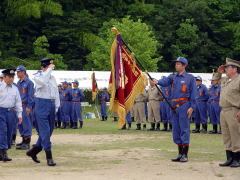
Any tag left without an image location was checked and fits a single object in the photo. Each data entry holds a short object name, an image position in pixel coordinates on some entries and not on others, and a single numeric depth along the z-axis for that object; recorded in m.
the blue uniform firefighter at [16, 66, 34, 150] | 16.69
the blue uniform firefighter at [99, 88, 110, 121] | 34.98
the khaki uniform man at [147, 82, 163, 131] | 25.39
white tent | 39.78
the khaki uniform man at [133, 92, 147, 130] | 26.09
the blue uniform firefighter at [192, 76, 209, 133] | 24.25
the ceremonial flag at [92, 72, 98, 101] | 34.52
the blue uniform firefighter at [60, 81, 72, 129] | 27.42
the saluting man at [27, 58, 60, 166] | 12.63
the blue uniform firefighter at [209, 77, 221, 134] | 23.23
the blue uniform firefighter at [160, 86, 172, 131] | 24.77
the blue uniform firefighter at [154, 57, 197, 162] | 13.40
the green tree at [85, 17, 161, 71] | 51.44
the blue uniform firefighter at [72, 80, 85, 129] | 27.31
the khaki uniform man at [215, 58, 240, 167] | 12.66
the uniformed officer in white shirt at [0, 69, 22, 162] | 13.79
